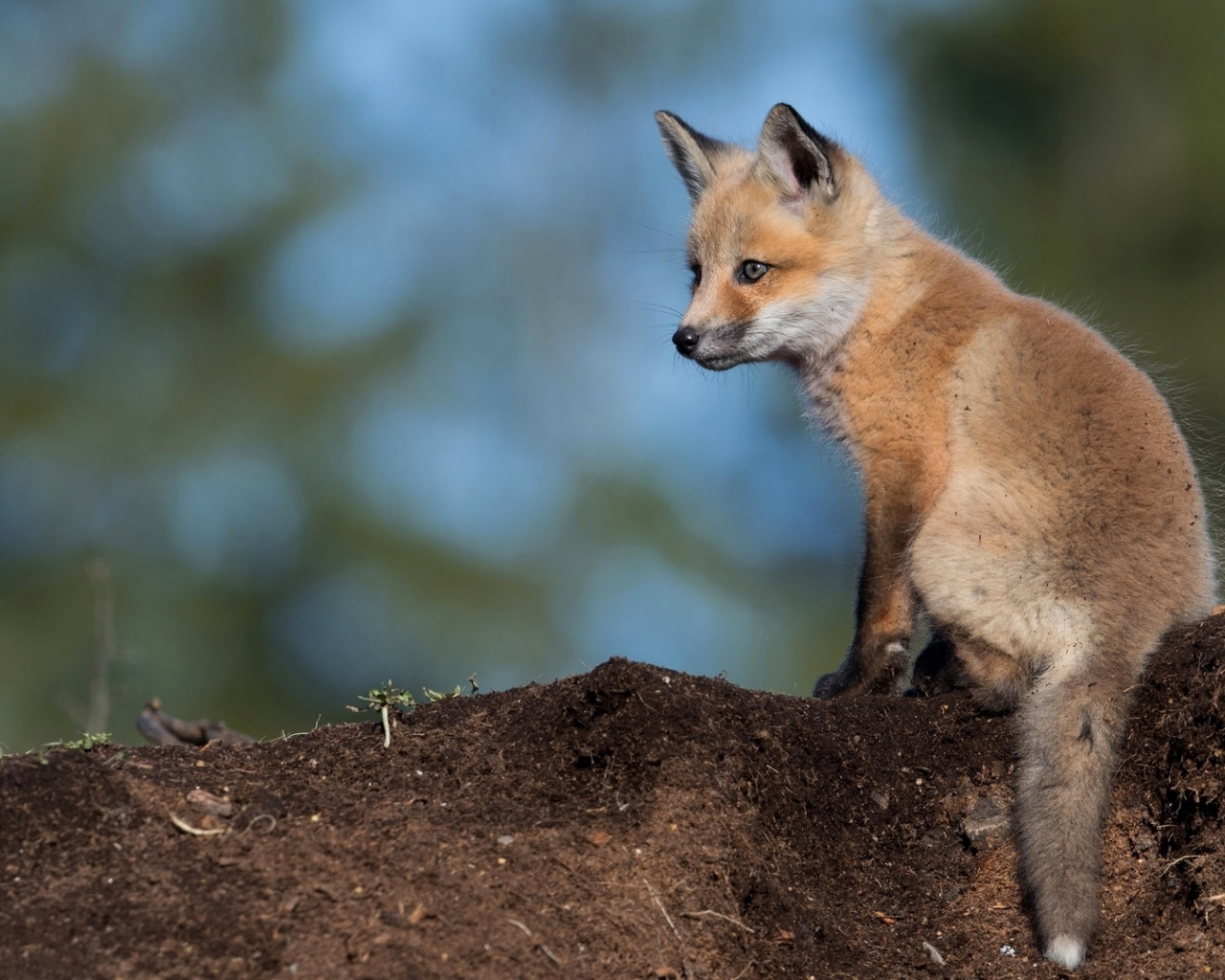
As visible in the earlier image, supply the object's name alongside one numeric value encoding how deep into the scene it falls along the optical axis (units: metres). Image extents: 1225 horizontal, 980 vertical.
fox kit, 9.66
